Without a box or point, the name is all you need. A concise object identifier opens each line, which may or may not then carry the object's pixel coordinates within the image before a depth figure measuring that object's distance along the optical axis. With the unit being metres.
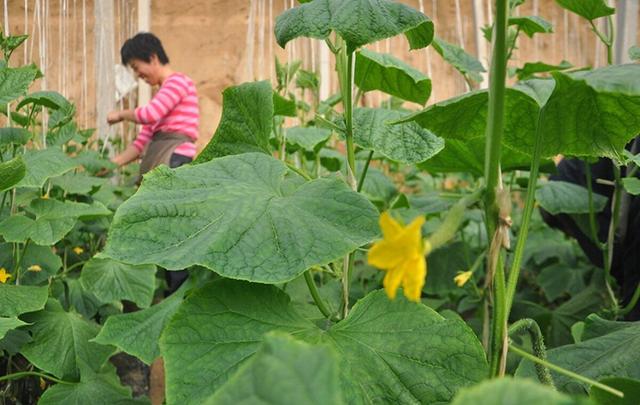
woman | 3.80
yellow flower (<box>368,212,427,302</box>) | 0.41
